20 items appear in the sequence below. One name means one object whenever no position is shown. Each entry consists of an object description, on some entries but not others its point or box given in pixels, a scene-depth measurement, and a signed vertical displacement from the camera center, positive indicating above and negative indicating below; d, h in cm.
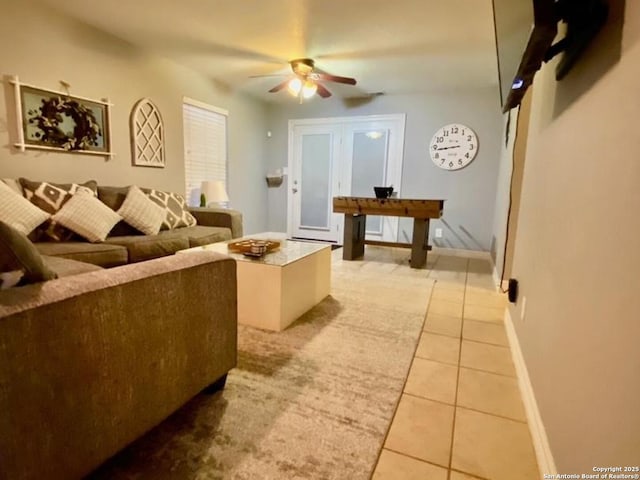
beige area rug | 114 -91
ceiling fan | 373 +120
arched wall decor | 364 +53
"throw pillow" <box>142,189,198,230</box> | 342 -25
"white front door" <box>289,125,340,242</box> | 570 +14
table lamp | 436 -8
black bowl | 421 +0
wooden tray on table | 237 -43
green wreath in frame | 286 +50
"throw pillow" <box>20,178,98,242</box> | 257 -14
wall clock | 478 +67
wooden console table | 387 -25
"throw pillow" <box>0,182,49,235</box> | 230 -22
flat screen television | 96 +53
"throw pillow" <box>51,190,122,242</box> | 258 -27
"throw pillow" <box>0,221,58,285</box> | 85 -20
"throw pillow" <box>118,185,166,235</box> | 307 -27
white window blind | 442 +55
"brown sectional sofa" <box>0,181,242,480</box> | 79 -50
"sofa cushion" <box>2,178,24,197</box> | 251 -4
